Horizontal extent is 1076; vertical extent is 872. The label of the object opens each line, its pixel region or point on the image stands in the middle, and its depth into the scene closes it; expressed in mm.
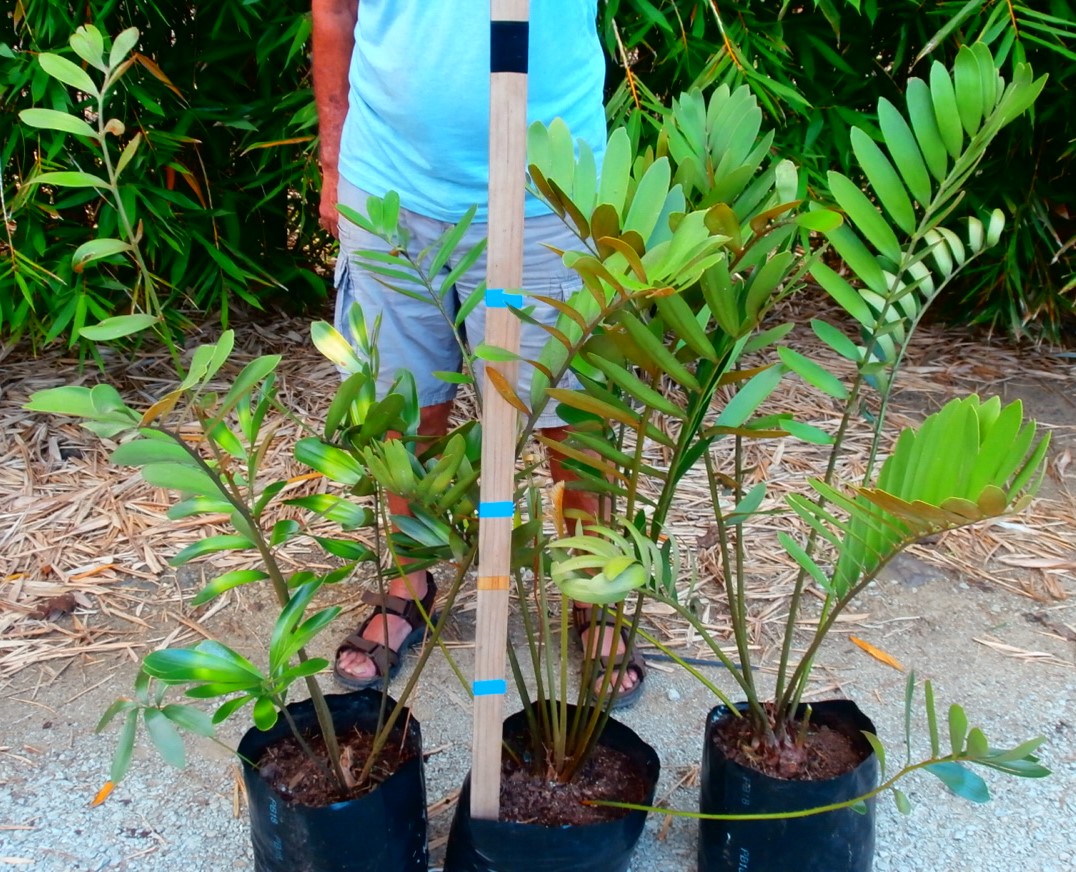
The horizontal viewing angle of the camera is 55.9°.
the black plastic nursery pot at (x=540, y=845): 1038
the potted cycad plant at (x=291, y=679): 811
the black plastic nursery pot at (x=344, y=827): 1034
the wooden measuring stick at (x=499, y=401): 800
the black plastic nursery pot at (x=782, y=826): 1067
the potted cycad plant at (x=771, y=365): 796
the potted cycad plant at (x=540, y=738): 972
